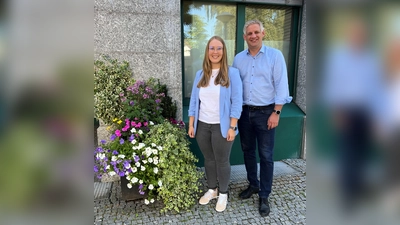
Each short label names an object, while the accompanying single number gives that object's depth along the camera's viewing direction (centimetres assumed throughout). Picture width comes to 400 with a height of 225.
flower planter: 290
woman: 250
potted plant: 265
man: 252
